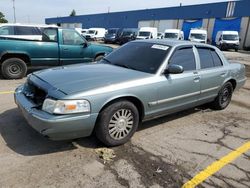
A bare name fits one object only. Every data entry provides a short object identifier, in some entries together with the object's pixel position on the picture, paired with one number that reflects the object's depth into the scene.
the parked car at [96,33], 28.43
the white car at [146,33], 23.61
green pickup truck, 6.11
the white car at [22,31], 6.18
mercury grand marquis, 2.58
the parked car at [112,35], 25.37
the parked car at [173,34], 22.91
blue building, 26.02
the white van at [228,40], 21.89
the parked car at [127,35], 24.02
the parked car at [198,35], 22.66
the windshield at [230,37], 22.27
